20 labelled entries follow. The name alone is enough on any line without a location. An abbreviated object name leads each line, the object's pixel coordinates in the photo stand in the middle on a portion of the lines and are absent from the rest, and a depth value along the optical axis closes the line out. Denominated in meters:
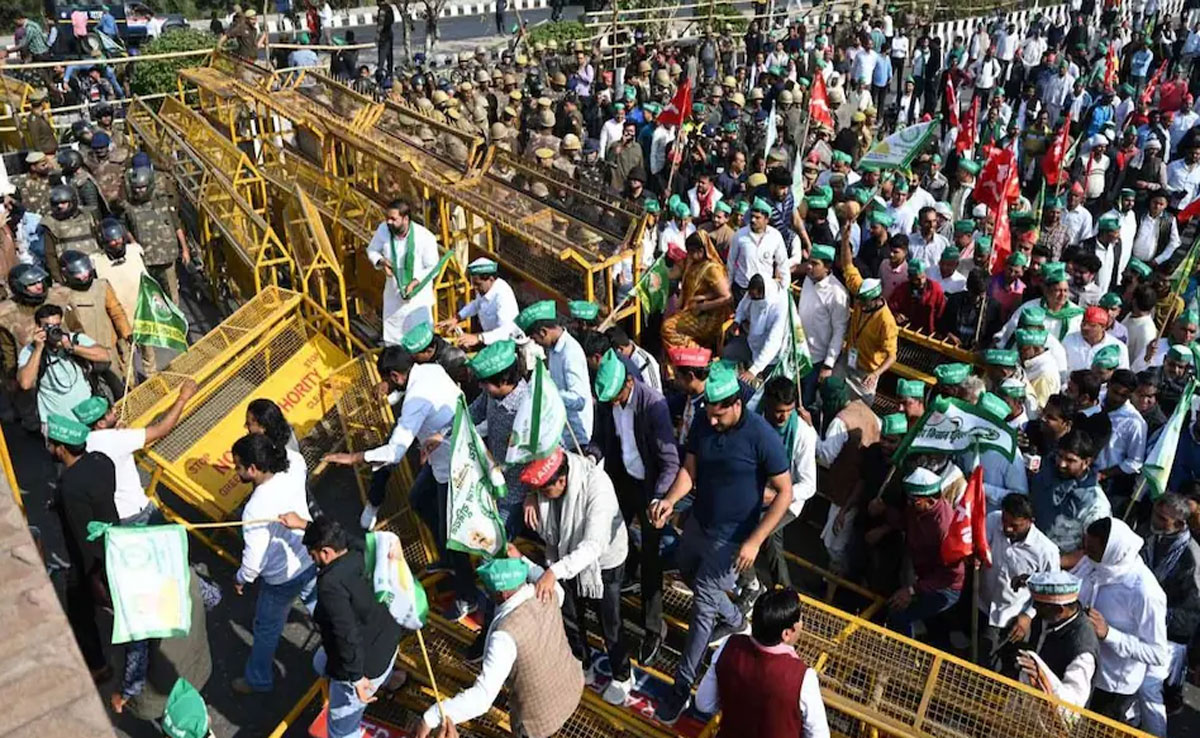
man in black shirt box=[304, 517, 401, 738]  4.56
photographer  7.14
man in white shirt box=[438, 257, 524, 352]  7.29
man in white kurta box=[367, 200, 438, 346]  7.86
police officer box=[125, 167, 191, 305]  9.77
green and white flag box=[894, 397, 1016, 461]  5.31
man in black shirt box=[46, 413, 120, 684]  5.34
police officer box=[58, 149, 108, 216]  10.91
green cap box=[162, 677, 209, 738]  4.48
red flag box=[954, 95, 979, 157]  12.21
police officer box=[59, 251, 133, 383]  7.84
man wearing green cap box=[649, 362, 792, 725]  4.84
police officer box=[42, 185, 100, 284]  9.30
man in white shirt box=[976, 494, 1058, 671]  4.98
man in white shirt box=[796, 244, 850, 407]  7.44
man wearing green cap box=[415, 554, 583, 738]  4.06
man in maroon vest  3.71
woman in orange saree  7.99
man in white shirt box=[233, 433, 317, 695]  5.40
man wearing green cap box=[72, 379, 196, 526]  5.78
